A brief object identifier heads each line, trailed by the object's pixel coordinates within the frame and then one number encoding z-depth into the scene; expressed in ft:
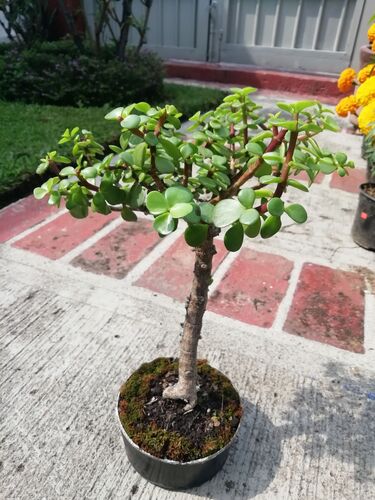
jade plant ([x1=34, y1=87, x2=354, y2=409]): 0.79
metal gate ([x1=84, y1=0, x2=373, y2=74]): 6.48
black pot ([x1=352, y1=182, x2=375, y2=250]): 2.60
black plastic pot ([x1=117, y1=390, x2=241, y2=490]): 1.26
